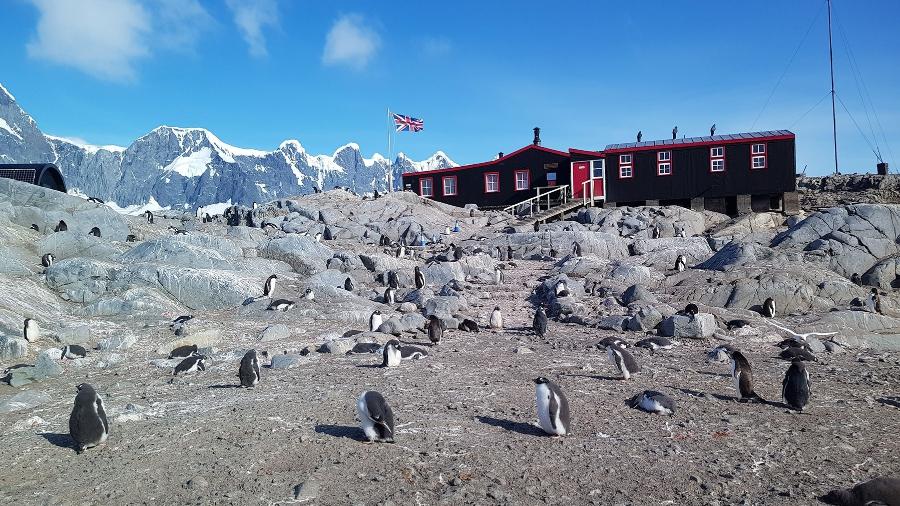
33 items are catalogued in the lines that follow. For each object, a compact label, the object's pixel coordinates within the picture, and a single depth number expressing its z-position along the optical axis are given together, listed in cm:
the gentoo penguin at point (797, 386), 714
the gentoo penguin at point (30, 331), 1075
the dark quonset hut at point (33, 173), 2724
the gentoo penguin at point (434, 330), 1168
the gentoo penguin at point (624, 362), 878
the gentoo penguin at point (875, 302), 1437
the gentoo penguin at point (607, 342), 1123
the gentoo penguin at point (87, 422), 607
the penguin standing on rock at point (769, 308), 1420
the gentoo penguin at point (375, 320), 1298
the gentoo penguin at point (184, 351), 1045
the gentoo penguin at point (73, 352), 1003
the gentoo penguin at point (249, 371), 845
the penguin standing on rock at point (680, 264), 2117
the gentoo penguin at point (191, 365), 934
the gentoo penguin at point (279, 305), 1403
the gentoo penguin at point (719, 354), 1017
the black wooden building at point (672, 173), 3753
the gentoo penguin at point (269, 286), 1507
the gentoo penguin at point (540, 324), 1280
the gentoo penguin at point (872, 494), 440
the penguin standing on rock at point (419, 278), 1859
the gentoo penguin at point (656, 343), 1127
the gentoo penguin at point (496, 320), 1390
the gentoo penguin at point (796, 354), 1012
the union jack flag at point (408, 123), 4662
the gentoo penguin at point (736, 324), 1262
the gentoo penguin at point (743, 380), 767
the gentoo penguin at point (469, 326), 1341
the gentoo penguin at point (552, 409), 621
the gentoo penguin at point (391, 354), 961
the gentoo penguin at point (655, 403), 704
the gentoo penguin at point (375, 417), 595
